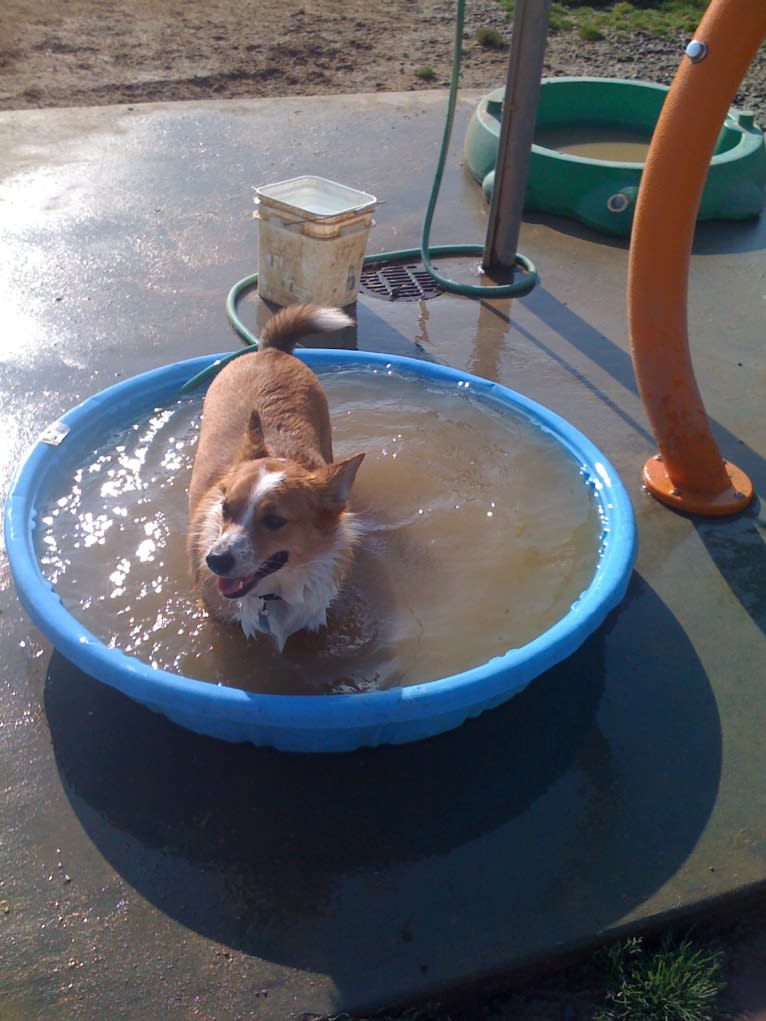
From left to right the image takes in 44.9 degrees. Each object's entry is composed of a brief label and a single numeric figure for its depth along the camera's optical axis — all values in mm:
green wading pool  6855
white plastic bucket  5258
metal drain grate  6051
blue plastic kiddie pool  2758
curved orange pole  3568
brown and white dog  3092
